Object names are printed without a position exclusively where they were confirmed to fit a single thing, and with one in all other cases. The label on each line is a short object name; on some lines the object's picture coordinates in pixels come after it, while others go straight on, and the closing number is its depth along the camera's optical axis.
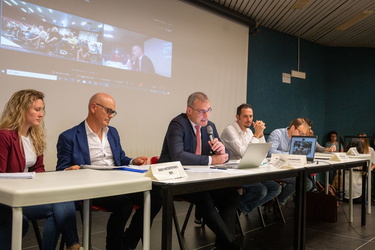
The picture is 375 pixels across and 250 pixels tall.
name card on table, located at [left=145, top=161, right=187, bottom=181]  1.54
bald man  1.88
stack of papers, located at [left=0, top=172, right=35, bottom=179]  1.33
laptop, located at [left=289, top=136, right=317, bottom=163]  2.86
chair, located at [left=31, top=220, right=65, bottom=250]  2.01
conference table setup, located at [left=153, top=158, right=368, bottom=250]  1.43
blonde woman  1.52
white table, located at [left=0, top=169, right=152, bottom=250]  1.06
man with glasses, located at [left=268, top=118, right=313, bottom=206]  3.57
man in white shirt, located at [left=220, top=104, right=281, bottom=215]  2.82
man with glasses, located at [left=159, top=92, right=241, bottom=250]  1.94
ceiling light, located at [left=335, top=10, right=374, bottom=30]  5.28
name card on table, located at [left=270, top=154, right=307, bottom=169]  2.34
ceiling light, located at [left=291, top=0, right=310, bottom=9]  4.88
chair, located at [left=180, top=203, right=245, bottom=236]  2.91
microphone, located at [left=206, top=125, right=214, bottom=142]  2.49
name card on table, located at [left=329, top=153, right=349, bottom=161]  3.09
